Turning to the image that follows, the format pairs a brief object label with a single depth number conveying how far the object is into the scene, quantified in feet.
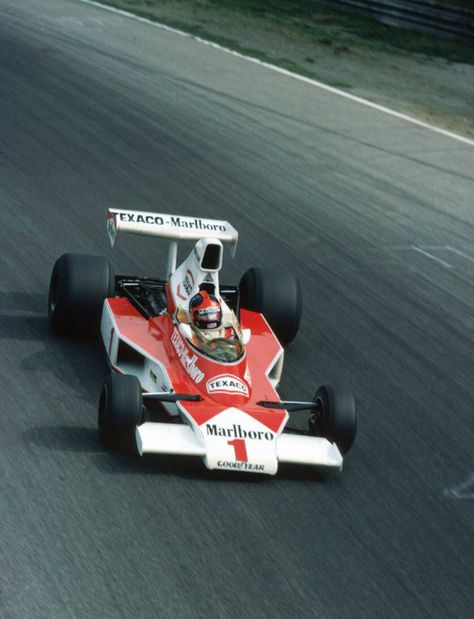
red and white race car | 56.03
